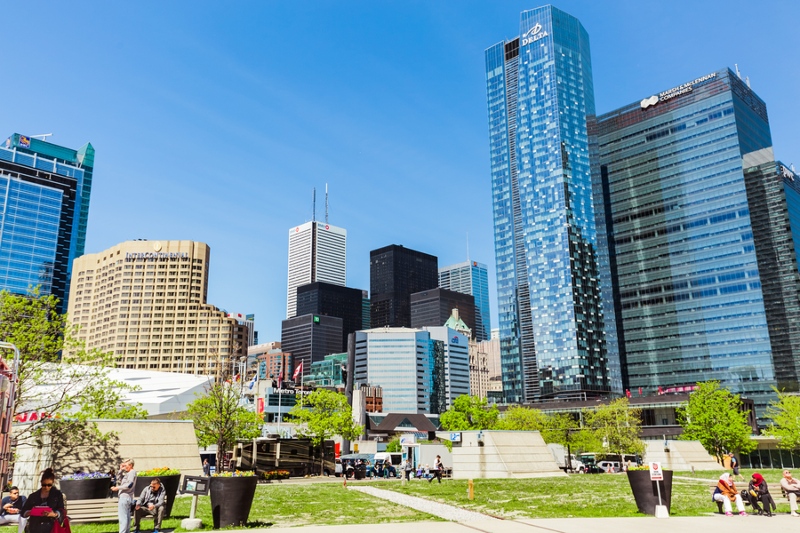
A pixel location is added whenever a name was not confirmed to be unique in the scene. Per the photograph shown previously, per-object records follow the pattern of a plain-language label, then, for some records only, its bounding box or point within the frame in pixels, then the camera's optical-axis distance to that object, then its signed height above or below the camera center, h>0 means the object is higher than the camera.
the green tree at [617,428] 84.50 -3.07
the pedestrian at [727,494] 20.45 -2.97
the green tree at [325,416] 71.06 -0.54
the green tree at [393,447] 125.03 -7.33
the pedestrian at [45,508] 12.52 -1.84
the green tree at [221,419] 49.53 -0.49
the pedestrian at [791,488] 20.50 -2.80
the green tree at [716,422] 66.56 -1.87
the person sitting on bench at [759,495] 20.41 -3.00
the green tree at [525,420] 98.62 -2.03
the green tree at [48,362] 26.76 +2.71
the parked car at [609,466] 80.69 -7.78
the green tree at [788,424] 67.38 -2.24
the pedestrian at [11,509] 15.40 -2.29
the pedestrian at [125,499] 15.35 -2.10
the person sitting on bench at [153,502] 16.66 -2.36
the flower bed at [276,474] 47.23 -4.74
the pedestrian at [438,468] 38.63 -3.61
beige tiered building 54.90 +4.31
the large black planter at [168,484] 19.64 -2.23
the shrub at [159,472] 20.11 -1.87
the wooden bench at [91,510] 17.58 -2.69
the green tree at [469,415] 119.56 -1.18
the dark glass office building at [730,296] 181.75 +33.14
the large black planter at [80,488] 19.72 -2.28
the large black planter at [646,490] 20.05 -2.73
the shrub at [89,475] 20.63 -1.99
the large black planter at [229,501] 17.39 -2.45
